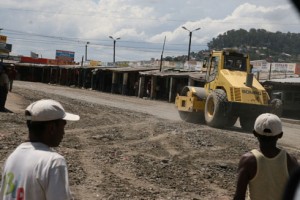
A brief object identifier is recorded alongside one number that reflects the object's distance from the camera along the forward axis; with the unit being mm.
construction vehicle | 17375
